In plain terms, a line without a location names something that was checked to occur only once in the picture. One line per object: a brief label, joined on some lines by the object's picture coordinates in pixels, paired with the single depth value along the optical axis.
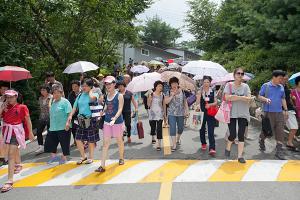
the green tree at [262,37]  12.04
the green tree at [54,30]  12.62
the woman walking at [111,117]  7.21
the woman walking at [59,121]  7.66
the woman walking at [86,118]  7.67
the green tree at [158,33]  71.61
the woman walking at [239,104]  7.61
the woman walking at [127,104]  9.48
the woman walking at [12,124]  6.59
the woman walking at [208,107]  8.34
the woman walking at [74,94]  8.93
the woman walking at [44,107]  8.81
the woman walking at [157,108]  8.88
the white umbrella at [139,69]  18.87
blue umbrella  8.65
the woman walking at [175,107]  8.69
